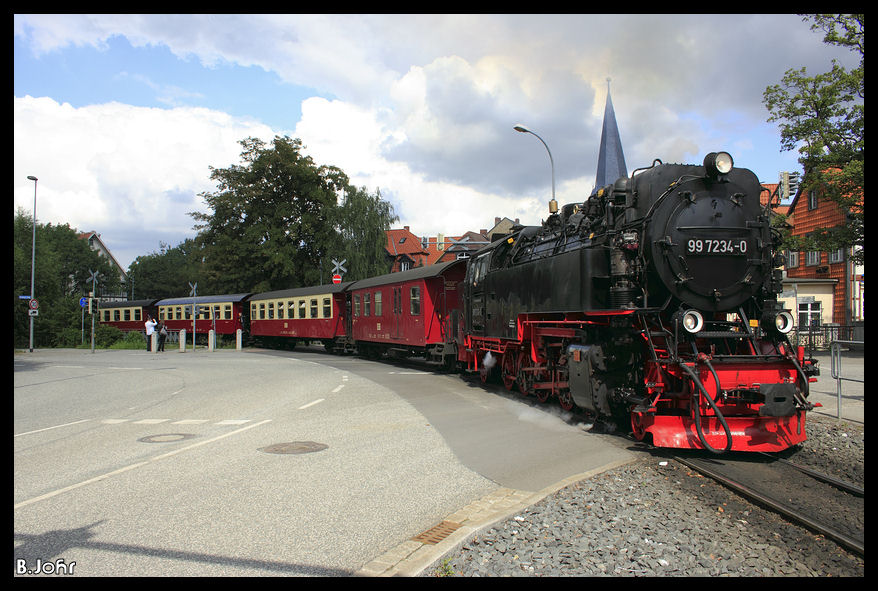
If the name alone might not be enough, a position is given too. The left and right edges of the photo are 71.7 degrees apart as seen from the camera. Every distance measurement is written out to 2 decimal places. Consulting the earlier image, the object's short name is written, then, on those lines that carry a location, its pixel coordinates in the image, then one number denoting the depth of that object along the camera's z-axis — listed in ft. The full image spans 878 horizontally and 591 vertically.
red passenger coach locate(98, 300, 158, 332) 132.98
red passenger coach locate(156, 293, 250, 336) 115.14
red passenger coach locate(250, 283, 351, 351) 84.69
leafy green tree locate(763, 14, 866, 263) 63.52
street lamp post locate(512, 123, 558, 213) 69.21
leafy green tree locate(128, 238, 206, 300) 354.74
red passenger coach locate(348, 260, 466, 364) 55.36
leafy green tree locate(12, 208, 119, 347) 114.73
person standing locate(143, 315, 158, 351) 96.01
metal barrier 29.60
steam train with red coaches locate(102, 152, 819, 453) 21.85
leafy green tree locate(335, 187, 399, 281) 146.20
